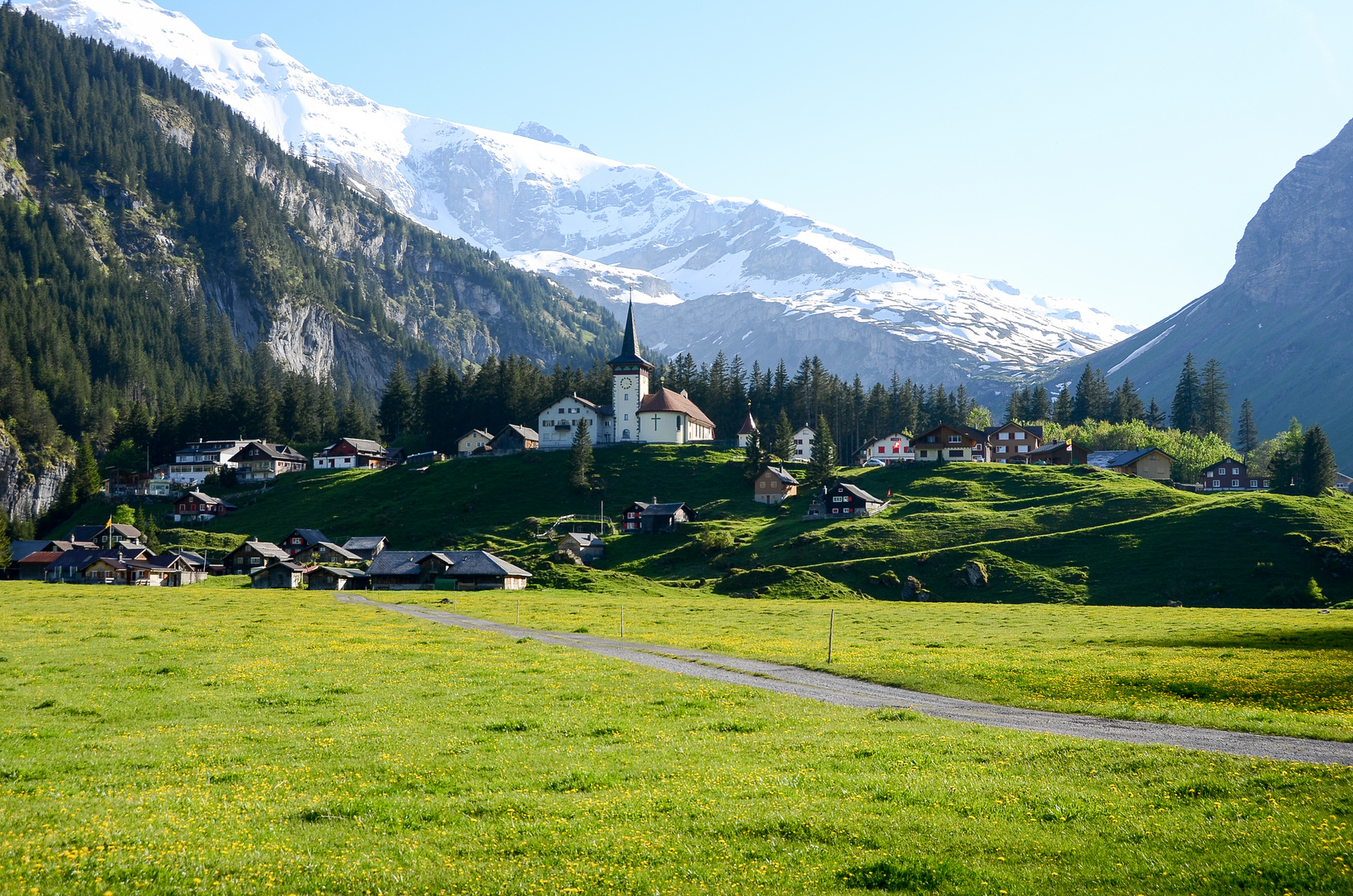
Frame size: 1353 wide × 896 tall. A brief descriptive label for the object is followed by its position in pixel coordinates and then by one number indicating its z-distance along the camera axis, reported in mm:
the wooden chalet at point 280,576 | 108475
